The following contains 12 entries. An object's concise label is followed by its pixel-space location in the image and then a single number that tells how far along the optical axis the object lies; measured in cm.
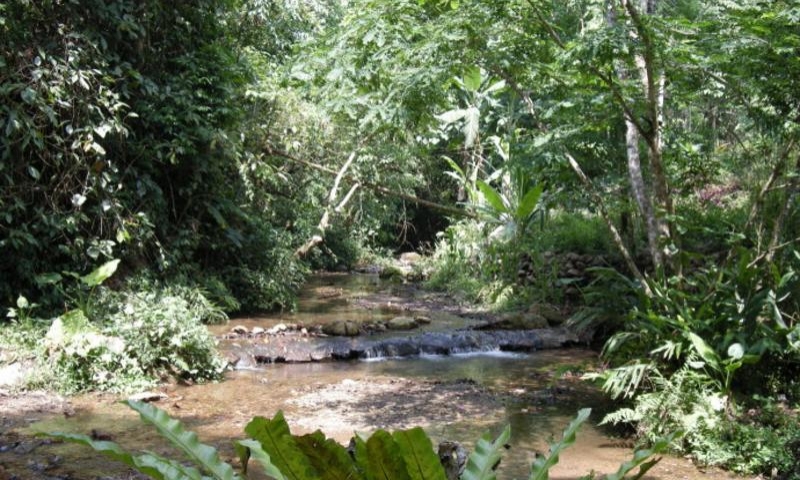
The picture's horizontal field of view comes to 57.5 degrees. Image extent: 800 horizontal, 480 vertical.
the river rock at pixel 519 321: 1051
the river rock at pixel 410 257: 1935
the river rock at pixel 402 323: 1070
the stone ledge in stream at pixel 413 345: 899
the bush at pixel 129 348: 687
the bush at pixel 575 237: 1239
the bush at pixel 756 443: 500
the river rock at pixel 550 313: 1105
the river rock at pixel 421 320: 1112
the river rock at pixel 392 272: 1659
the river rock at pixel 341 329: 998
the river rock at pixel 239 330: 969
